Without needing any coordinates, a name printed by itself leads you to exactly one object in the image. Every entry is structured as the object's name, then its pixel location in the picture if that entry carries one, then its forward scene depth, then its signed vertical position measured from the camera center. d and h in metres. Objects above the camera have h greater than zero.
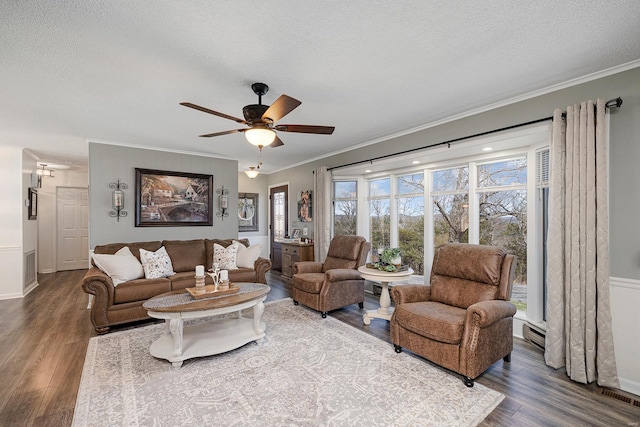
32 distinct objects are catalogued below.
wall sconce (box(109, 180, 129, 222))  4.69 +0.24
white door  7.26 -0.38
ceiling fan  2.43 +0.84
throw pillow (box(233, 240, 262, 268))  4.79 -0.71
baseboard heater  2.99 -1.29
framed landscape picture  5.00 +0.28
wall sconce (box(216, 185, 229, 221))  5.79 +0.22
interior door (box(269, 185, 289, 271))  7.24 -0.16
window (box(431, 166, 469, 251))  4.05 +0.13
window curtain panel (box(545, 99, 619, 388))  2.35 -0.31
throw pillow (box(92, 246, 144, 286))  3.64 -0.69
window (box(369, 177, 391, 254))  5.15 +0.02
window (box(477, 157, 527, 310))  3.48 +0.06
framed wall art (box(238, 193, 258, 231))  7.70 +0.08
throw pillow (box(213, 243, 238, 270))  4.69 -0.71
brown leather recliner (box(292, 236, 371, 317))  3.92 -0.93
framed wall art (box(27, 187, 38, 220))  5.54 +0.16
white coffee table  2.63 -1.26
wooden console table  5.90 -0.85
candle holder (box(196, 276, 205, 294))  3.14 -0.77
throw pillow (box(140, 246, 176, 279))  4.02 -0.73
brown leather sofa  3.38 -0.92
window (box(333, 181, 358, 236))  5.61 +0.14
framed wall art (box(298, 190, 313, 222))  6.22 +0.16
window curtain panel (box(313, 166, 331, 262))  5.44 -0.04
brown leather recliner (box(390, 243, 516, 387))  2.33 -0.90
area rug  1.97 -1.39
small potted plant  3.66 -0.55
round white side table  3.49 -0.79
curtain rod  2.36 +0.91
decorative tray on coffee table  2.97 -0.83
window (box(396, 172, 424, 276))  4.62 -0.08
